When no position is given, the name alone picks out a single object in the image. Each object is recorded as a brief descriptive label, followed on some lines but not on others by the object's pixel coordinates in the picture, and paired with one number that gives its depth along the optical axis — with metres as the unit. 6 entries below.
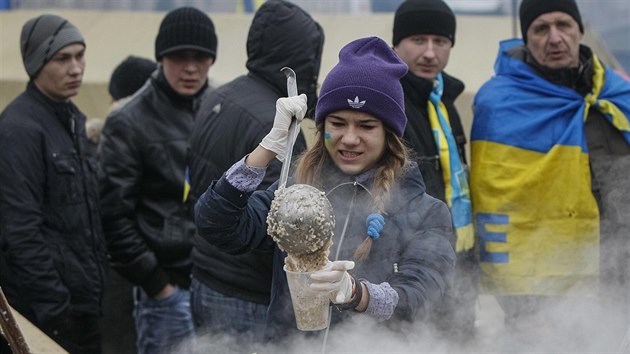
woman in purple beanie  4.96
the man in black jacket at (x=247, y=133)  6.47
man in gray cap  7.21
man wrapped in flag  7.67
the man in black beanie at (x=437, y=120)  7.12
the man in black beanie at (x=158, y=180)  8.57
